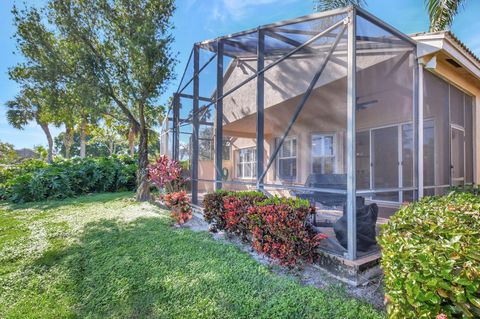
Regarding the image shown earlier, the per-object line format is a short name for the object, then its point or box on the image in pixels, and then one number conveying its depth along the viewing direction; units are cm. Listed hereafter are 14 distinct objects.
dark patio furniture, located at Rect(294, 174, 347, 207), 425
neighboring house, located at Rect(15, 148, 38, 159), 2955
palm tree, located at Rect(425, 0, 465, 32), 951
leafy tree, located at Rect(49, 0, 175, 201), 769
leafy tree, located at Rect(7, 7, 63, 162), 770
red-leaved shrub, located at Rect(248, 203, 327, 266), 317
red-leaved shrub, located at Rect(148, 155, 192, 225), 588
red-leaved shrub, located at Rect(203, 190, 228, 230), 487
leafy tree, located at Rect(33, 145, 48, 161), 1873
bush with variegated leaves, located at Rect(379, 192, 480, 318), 146
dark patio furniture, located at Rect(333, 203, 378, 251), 322
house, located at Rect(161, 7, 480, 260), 400
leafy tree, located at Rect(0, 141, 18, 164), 1581
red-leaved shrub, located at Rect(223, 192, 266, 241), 416
